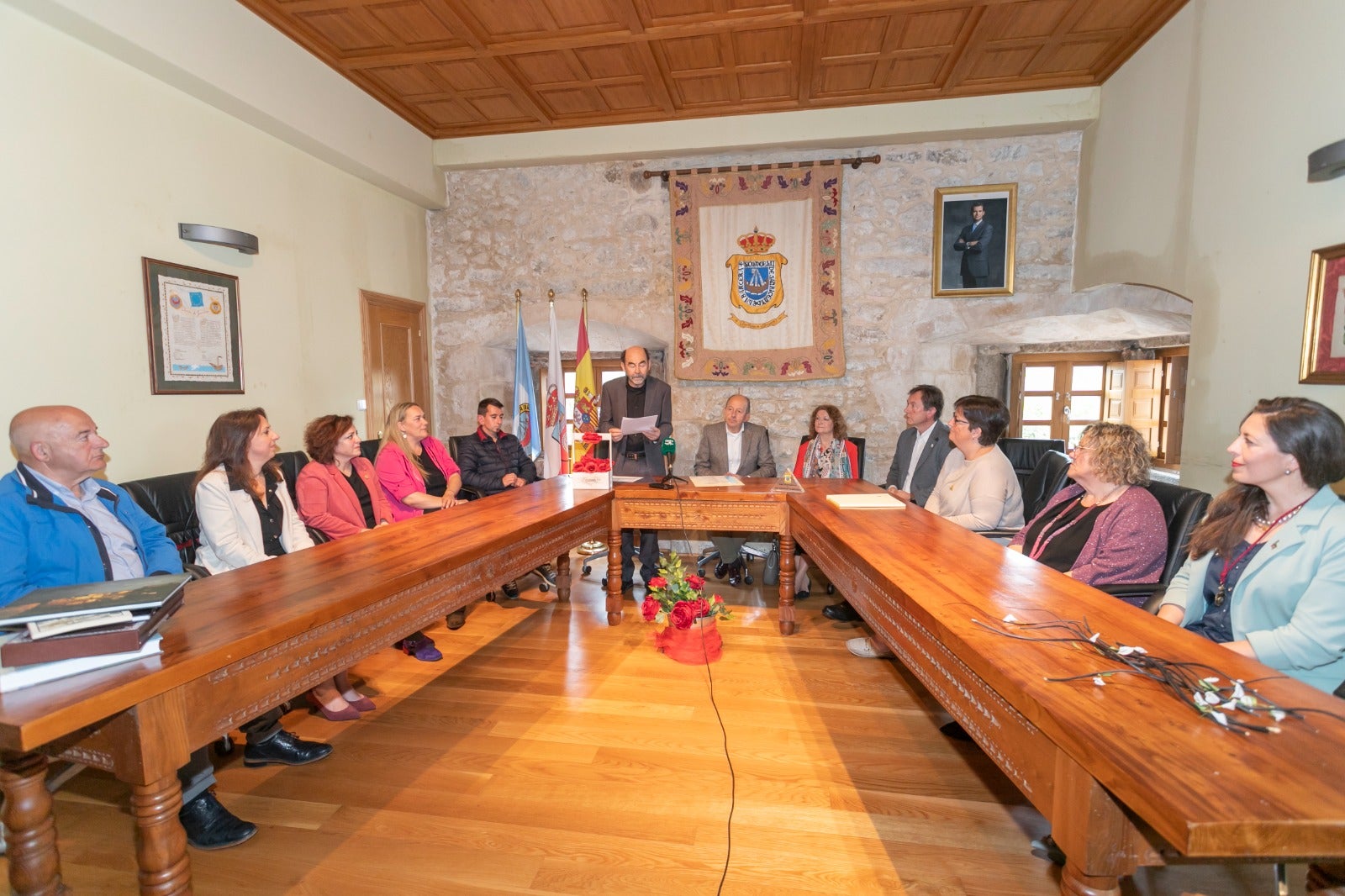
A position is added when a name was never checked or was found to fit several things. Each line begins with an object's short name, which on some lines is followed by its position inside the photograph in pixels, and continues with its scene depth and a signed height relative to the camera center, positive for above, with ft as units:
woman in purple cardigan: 7.15 -1.48
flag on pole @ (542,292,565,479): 17.72 -0.87
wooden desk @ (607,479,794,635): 11.53 -2.29
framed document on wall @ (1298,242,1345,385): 8.12 +0.89
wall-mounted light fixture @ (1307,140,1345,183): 7.76 +2.79
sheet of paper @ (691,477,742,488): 12.43 -1.84
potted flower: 10.36 -3.72
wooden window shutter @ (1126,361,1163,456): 17.35 -0.22
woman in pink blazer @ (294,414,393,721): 10.40 -1.59
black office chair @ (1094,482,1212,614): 6.89 -1.60
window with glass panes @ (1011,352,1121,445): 18.69 -0.12
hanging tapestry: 16.92 +3.02
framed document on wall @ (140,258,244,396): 10.98 +0.96
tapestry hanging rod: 16.55 +5.75
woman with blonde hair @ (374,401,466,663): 12.33 -1.62
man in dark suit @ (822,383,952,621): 13.29 -1.12
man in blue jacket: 6.28 -1.51
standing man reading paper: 14.38 -0.96
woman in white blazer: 8.43 -1.59
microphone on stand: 12.35 -1.29
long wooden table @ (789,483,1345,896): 2.84 -1.85
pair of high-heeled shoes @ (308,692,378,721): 8.64 -4.37
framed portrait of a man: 16.21 +3.75
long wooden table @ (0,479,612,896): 3.99 -2.09
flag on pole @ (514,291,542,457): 18.06 -0.44
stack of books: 4.02 -1.61
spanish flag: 16.51 -0.05
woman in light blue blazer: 5.02 -1.41
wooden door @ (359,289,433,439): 16.48 +0.84
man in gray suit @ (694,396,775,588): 14.99 -1.55
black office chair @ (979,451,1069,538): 10.73 -1.56
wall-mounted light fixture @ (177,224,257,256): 11.32 +2.65
